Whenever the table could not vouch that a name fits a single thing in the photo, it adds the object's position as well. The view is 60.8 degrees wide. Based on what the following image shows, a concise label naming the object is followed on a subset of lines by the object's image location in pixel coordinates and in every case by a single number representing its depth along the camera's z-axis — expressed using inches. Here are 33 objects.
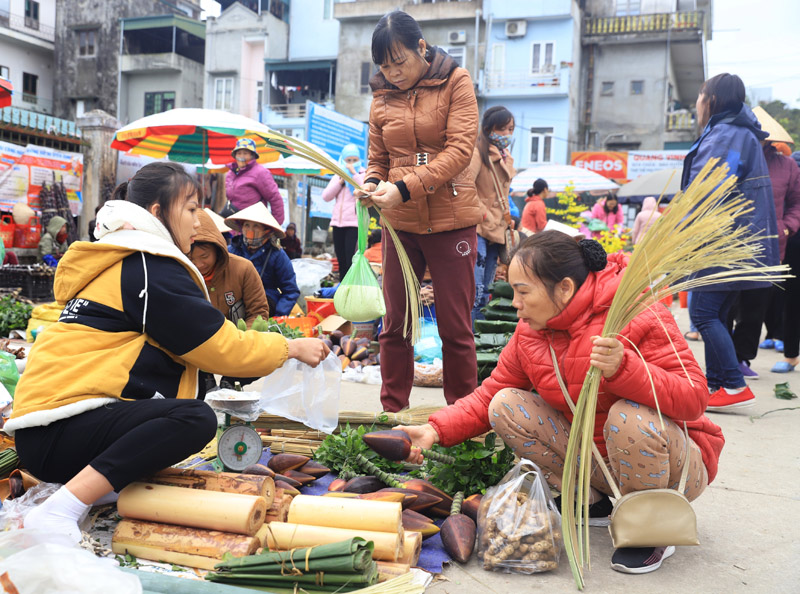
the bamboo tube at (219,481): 81.7
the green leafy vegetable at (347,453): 107.7
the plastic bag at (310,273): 287.6
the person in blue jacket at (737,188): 157.0
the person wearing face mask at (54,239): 382.0
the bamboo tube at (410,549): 76.8
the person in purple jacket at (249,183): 241.9
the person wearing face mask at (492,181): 194.2
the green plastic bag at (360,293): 137.2
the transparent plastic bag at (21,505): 80.0
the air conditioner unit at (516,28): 911.0
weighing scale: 98.7
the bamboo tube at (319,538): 74.7
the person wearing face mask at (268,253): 183.9
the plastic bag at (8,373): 125.9
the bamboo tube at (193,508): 76.6
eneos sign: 799.7
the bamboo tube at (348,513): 76.6
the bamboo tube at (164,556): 75.8
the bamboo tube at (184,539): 75.6
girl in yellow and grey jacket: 78.8
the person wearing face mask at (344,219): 264.1
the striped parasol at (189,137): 238.1
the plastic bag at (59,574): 56.9
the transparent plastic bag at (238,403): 100.3
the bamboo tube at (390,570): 72.6
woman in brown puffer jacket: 120.1
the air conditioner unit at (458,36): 939.3
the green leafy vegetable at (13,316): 255.1
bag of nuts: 78.7
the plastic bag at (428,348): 212.7
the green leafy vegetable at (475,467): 95.8
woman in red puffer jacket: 78.7
